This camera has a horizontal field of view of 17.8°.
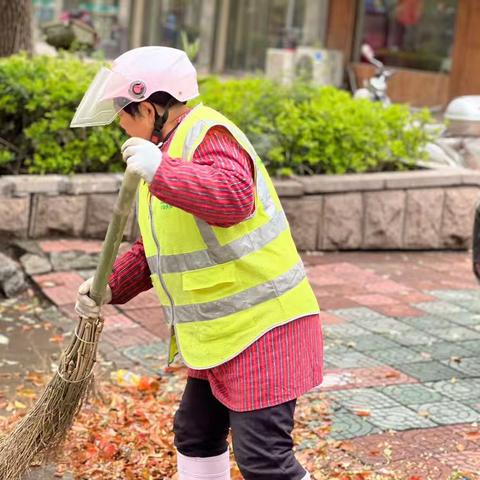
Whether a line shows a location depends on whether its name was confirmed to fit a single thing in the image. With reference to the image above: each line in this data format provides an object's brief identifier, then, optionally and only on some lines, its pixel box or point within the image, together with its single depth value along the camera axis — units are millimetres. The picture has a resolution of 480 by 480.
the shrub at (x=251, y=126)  9996
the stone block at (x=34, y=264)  9027
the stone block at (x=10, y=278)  8637
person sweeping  3995
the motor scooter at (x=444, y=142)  11718
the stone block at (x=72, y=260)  9188
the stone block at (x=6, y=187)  9339
